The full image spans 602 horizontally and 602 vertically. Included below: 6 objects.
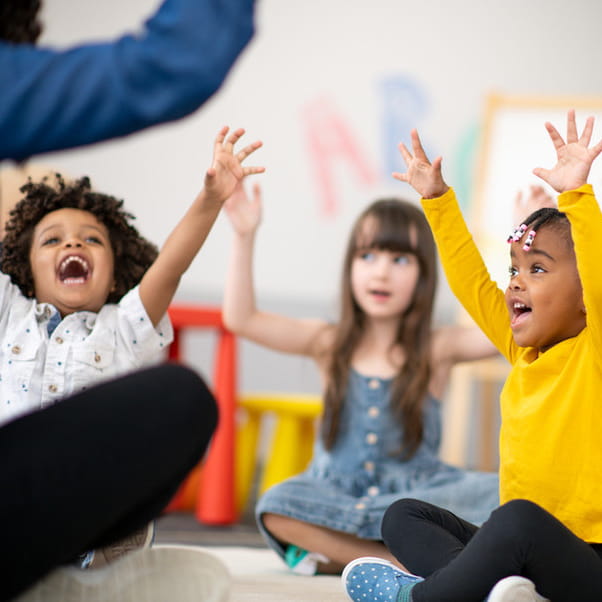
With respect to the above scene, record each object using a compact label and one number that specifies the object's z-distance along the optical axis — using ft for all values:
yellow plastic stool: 11.58
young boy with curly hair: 7.41
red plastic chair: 11.05
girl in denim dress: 8.85
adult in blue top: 5.96
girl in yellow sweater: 6.67
